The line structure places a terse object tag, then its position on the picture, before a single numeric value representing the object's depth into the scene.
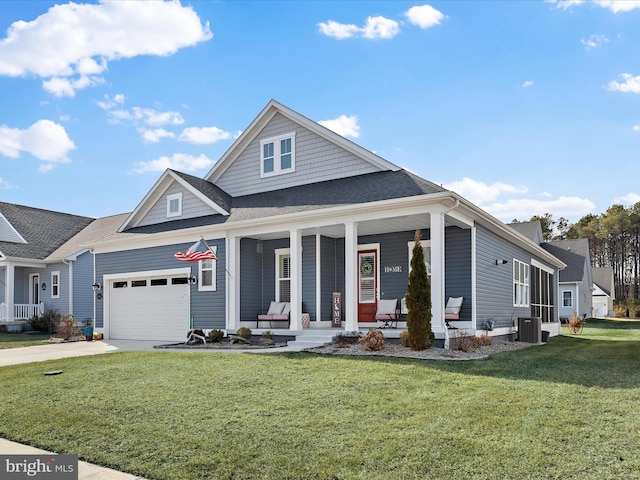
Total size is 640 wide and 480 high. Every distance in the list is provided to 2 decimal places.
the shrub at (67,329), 19.27
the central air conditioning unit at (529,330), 17.44
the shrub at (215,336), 15.33
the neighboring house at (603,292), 48.88
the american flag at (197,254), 15.35
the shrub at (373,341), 11.84
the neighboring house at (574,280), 37.59
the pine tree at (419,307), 11.71
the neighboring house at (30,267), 24.98
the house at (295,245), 13.85
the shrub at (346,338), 12.94
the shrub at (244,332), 14.70
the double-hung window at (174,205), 18.18
